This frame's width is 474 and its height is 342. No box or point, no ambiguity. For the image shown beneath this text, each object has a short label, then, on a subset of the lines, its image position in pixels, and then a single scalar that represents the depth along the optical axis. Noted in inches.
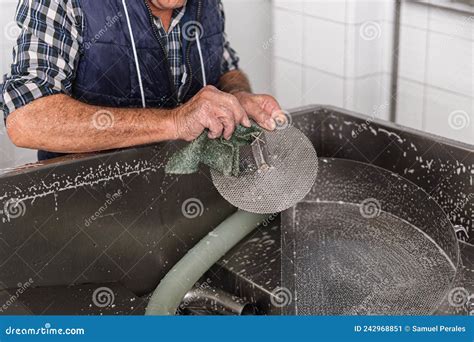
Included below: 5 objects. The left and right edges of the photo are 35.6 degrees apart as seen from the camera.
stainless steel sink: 54.7
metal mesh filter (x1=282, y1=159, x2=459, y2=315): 54.2
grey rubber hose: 55.8
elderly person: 58.0
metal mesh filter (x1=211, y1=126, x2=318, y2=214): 56.3
